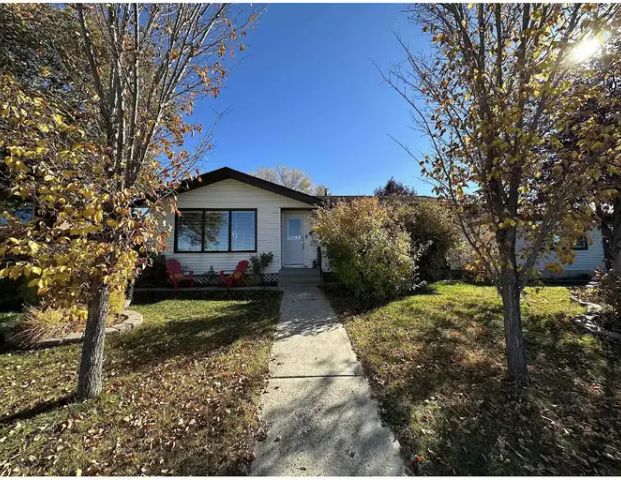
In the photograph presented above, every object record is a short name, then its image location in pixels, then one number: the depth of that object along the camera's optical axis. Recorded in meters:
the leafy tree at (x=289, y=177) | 41.59
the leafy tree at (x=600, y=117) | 2.77
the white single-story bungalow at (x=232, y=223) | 11.59
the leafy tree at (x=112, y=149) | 2.34
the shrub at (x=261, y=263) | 11.40
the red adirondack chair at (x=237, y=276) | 10.44
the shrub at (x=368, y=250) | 7.68
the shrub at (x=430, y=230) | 9.79
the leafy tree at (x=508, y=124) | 2.96
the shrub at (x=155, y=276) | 10.79
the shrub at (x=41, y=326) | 4.91
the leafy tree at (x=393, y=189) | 17.20
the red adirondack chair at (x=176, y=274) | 10.29
